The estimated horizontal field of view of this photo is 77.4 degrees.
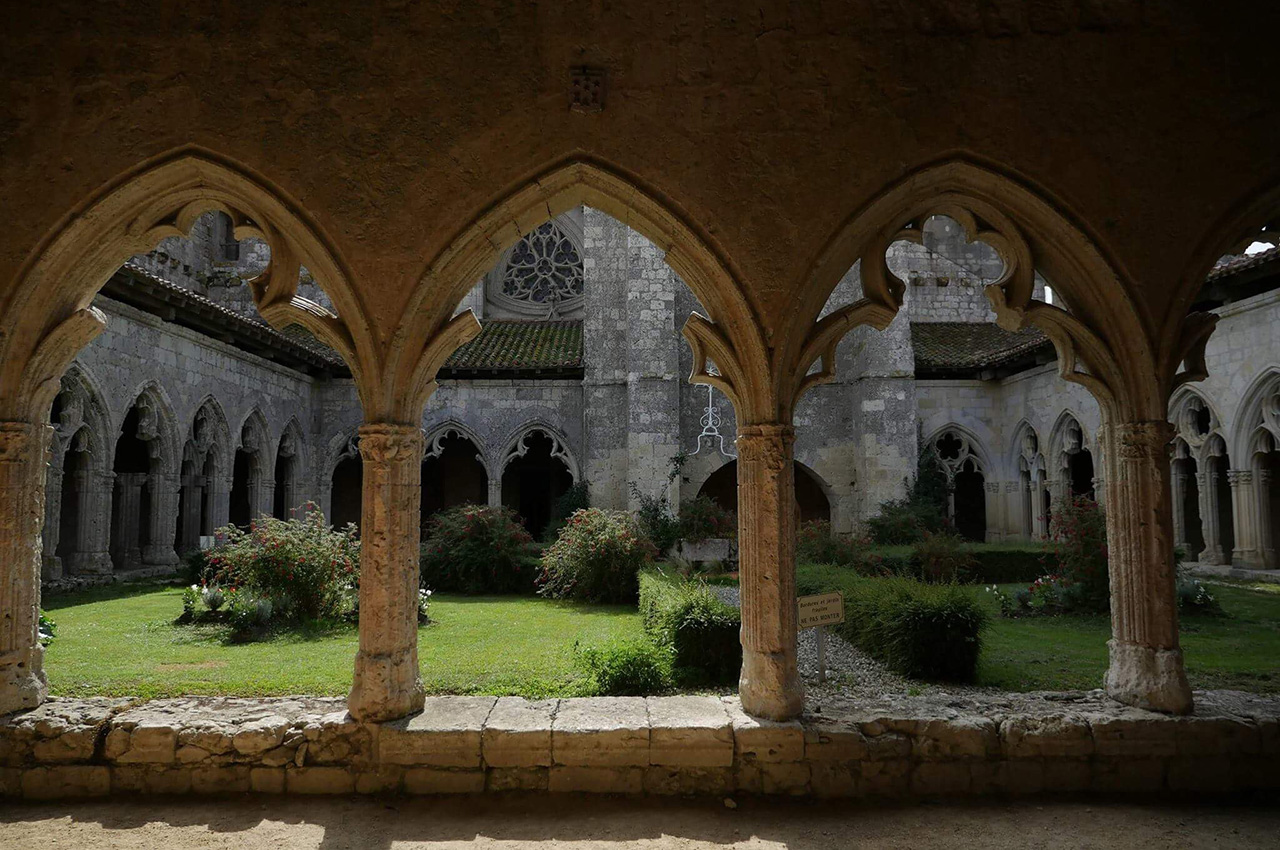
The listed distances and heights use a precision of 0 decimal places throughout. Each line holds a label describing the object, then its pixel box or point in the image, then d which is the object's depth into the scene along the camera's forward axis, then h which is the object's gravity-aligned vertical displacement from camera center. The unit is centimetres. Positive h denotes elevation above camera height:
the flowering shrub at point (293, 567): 843 -73
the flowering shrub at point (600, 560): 1108 -88
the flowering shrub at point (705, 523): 1397 -46
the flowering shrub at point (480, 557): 1241 -92
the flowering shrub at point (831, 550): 1073 -79
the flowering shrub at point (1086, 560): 913 -75
